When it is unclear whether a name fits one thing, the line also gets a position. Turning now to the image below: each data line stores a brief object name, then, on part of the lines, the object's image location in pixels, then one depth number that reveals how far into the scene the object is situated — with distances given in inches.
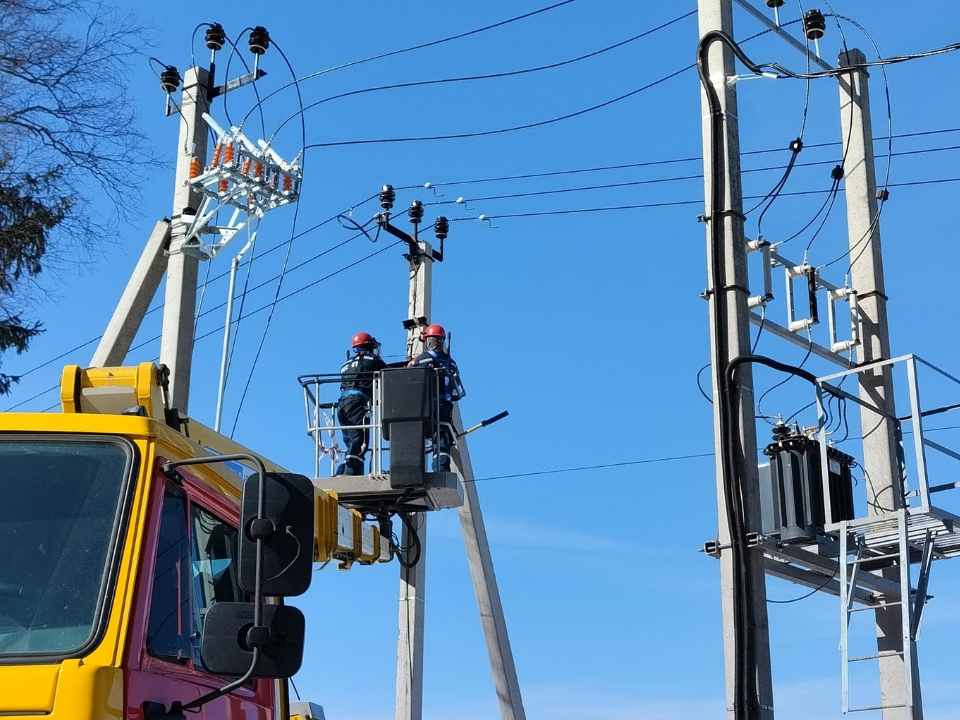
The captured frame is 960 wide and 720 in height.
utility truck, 149.4
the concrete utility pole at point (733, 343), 347.9
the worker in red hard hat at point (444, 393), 492.1
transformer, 415.8
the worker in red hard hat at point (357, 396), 492.4
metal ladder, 375.9
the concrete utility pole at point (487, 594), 536.4
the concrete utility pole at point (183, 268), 417.4
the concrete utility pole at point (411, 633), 499.8
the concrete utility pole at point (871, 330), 443.5
